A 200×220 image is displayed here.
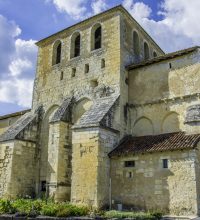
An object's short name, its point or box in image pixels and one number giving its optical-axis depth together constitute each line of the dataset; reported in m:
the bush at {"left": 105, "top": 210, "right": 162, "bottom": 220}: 11.02
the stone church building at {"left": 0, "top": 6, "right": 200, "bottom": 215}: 14.18
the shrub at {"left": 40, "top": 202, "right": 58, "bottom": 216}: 11.67
